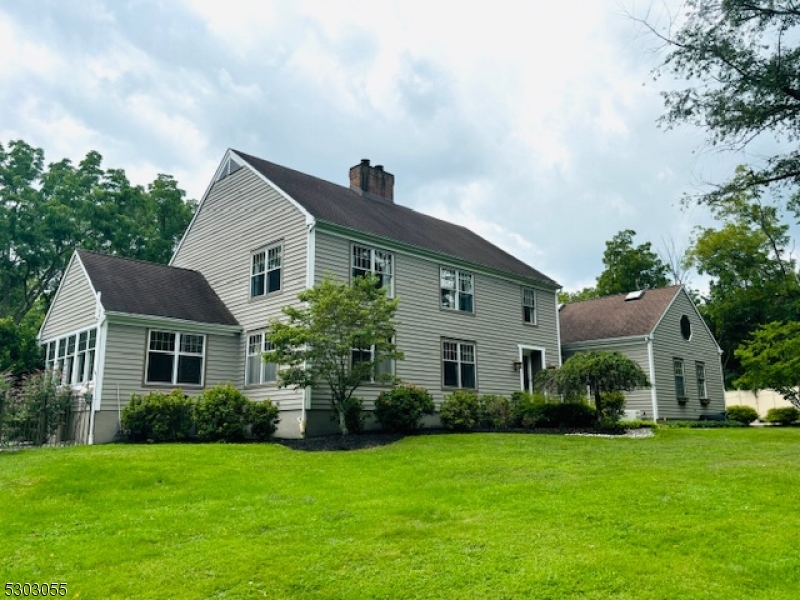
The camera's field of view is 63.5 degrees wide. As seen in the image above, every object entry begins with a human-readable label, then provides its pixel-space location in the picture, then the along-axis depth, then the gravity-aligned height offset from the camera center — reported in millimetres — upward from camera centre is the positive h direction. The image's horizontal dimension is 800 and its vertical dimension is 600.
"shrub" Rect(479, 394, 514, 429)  19500 +93
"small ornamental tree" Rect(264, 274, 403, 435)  14891 +1834
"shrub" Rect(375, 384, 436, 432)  16469 +178
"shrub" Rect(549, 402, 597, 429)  20547 -48
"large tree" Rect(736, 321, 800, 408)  18220 +1507
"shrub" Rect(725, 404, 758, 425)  28656 -107
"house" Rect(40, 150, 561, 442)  16656 +3457
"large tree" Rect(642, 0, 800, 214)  11812 +6215
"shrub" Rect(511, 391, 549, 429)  20250 +23
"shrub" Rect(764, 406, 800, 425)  28094 -170
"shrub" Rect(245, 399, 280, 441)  15586 -30
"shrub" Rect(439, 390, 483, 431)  17891 +69
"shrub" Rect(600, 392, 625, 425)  20578 +280
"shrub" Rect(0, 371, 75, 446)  15453 +243
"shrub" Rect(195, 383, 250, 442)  15203 +24
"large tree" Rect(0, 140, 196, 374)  32219 +10101
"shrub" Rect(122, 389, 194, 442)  15172 +17
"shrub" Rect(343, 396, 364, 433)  16375 +16
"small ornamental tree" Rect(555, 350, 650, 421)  17906 +1083
